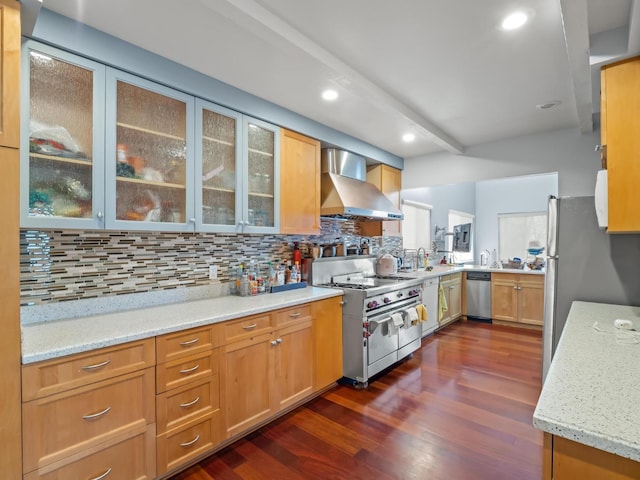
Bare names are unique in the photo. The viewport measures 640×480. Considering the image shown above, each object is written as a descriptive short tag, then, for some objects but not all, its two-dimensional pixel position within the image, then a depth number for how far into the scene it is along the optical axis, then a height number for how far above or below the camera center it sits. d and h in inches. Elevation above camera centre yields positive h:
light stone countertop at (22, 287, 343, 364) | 56.8 -18.6
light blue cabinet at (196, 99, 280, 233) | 91.7 +20.2
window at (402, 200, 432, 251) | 213.6 +9.0
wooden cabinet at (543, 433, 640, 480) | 29.2 -21.1
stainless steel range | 113.6 -29.5
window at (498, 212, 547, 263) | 251.1 +4.9
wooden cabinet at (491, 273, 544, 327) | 186.7 -35.4
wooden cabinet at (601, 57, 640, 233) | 61.4 +18.4
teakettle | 160.4 -13.4
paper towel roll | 64.5 +8.0
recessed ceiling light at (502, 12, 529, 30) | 67.2 +46.1
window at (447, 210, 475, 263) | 249.1 +6.2
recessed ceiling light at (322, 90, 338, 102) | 100.3 +44.9
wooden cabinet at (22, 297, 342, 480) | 55.1 -33.4
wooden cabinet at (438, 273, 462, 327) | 187.6 -35.2
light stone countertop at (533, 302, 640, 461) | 29.7 -17.7
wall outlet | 103.3 -11.0
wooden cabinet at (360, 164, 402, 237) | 167.3 +25.2
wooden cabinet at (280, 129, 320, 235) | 113.8 +19.7
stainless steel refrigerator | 87.6 -7.1
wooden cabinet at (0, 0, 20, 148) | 49.7 +25.4
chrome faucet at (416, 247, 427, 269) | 216.5 -13.3
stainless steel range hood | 128.7 +19.9
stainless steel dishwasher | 204.1 -36.6
